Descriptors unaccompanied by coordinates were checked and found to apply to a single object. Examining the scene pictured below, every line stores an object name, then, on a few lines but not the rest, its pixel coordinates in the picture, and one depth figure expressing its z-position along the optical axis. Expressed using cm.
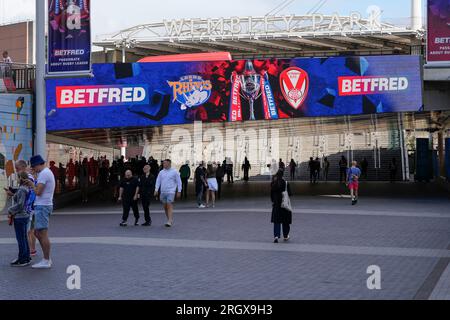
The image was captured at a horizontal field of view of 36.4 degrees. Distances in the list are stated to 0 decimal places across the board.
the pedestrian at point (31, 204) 1127
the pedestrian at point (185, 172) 2762
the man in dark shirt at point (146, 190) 1770
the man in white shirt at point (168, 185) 1684
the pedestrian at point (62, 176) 2891
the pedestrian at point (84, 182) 2775
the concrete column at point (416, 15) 5609
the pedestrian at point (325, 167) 4069
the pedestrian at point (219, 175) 2790
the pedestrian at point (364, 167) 4135
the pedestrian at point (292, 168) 4146
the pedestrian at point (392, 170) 3984
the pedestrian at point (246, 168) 4231
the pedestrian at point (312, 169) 3789
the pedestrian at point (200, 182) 2325
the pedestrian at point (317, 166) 3822
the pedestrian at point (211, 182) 2361
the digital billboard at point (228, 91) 2480
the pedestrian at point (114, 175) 3155
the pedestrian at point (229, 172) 4009
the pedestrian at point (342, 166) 3731
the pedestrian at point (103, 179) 3203
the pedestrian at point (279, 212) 1371
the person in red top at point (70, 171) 3047
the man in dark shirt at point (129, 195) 1759
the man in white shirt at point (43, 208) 1071
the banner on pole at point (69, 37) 1606
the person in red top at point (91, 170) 3389
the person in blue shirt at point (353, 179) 2282
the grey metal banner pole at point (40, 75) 1644
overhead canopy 5719
